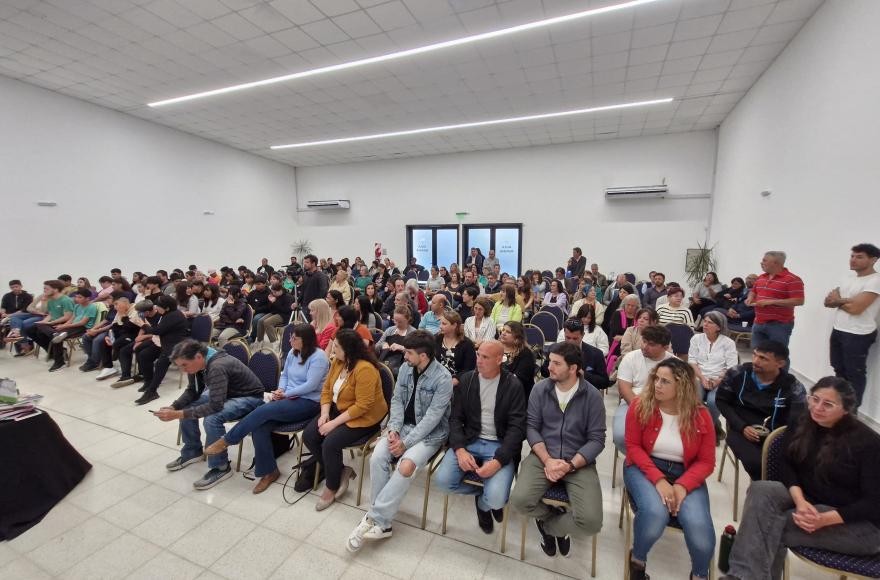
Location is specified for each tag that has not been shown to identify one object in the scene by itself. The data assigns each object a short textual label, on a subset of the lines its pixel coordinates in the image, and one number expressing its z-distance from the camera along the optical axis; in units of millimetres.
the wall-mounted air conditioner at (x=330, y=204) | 12883
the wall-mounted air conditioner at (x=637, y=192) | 9375
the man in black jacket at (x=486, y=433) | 2211
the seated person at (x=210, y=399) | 2777
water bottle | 2010
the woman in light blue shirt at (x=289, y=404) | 2738
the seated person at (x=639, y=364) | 2678
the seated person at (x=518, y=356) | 2969
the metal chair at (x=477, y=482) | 2170
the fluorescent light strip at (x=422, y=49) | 4434
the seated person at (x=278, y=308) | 6223
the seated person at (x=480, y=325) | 4125
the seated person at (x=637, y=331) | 3371
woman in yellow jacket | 2588
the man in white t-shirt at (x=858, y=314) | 3186
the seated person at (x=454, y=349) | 3193
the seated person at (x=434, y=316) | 4298
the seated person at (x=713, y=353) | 3102
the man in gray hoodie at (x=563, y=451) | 2025
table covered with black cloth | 2398
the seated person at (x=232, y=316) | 5586
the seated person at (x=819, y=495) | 1635
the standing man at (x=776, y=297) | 3713
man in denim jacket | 2246
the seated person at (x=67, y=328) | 5327
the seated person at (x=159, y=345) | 4293
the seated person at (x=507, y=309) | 4855
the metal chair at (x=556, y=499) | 2024
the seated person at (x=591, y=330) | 3883
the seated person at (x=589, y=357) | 3244
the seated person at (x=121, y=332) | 4855
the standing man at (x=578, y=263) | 9008
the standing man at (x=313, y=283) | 6355
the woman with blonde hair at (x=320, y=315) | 4008
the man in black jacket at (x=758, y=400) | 2250
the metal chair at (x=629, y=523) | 1887
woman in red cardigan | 1842
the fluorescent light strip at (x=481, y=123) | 7436
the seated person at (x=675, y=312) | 4426
